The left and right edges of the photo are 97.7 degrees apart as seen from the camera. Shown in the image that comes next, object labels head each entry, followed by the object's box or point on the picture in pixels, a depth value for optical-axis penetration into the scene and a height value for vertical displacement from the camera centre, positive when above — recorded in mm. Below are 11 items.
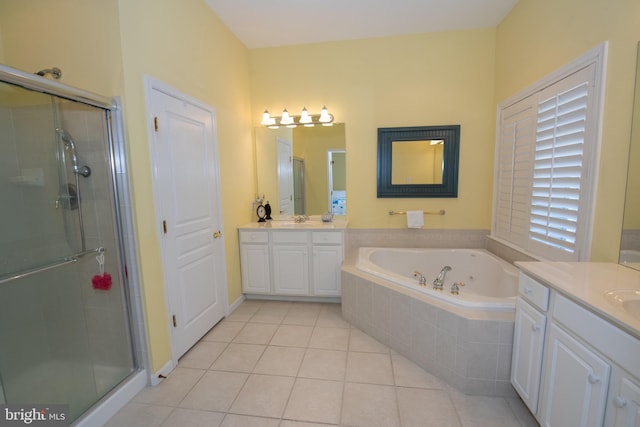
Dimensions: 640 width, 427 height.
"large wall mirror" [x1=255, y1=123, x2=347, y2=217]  3336 +176
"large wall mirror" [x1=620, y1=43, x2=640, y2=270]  1458 -122
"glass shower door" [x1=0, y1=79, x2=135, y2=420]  1742 -433
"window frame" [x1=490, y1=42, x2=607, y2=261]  1616 +197
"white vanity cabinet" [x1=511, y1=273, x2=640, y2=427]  952 -753
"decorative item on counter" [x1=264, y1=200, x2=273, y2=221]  3467 -327
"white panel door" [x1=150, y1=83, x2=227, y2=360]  1987 -230
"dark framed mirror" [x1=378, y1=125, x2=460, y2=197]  3098 +227
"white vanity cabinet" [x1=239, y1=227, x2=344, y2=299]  2988 -854
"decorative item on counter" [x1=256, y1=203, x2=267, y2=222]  3421 -350
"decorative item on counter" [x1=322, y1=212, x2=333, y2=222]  3236 -396
